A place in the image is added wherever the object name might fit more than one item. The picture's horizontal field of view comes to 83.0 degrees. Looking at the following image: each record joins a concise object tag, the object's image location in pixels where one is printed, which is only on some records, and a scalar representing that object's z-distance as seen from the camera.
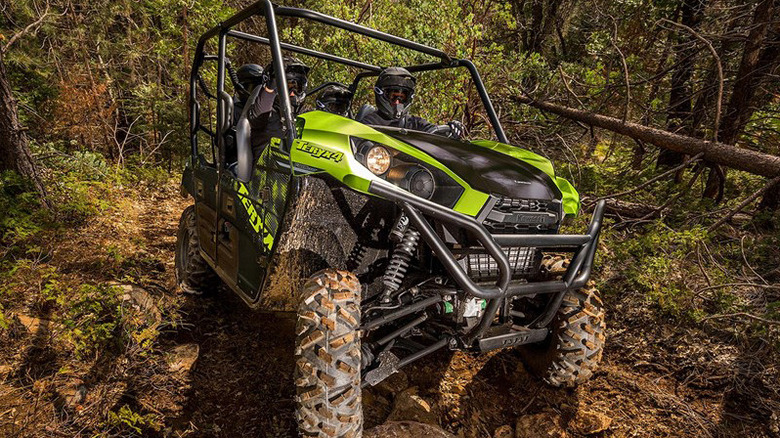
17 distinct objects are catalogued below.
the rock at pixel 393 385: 2.84
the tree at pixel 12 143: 4.66
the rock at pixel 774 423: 2.49
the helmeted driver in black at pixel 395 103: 3.40
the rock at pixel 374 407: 2.59
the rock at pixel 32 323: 3.10
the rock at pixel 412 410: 2.54
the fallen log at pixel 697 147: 4.08
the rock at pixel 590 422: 2.56
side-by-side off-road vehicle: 1.90
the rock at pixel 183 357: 2.97
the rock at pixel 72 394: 2.50
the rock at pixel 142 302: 3.31
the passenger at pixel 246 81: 3.97
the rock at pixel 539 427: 2.50
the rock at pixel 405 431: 2.22
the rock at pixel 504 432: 2.52
